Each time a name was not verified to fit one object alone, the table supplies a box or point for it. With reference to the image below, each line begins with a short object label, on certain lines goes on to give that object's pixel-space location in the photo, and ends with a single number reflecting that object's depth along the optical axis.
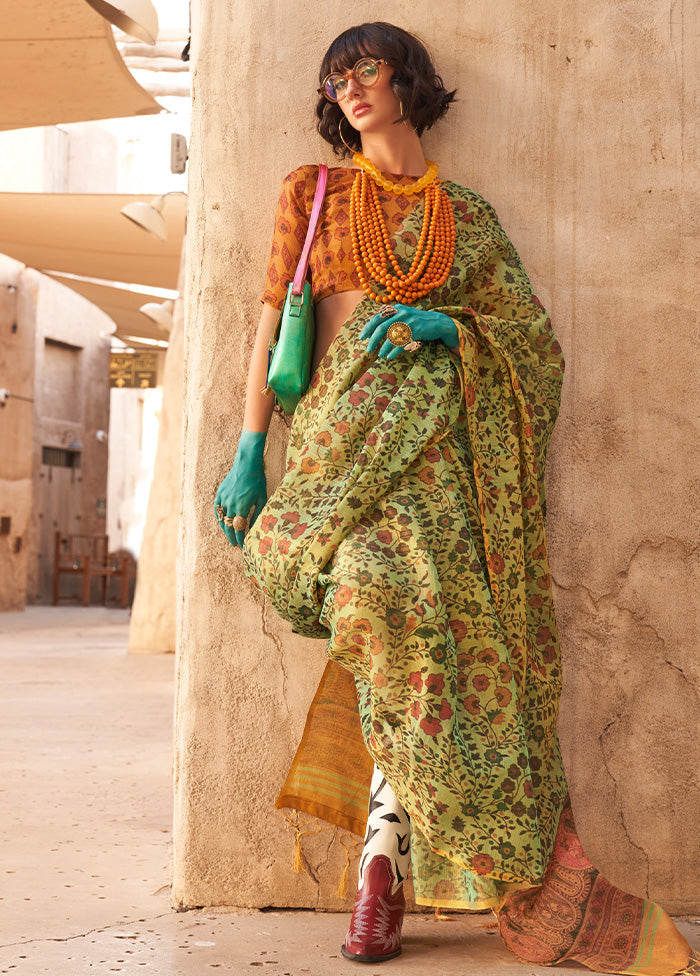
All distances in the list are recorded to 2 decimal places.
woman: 1.68
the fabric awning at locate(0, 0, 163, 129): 6.05
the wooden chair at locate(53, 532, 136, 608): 16.05
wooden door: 17.80
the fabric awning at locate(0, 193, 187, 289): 8.72
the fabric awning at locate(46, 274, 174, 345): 12.59
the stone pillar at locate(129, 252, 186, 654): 8.14
